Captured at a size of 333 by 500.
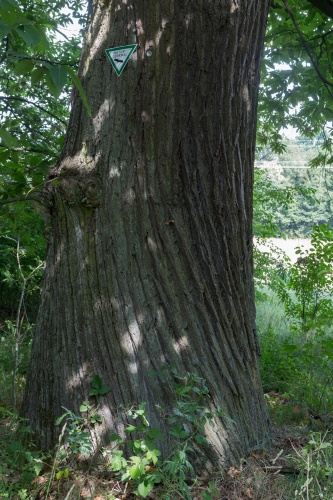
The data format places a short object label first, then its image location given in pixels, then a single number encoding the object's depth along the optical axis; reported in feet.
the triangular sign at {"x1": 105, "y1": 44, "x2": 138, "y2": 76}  9.86
